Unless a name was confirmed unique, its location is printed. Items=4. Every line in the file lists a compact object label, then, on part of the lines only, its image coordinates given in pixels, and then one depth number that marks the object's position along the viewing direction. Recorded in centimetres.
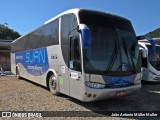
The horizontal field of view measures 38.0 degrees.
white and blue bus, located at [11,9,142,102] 706
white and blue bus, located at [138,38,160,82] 1413
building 3073
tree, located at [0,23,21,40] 7422
